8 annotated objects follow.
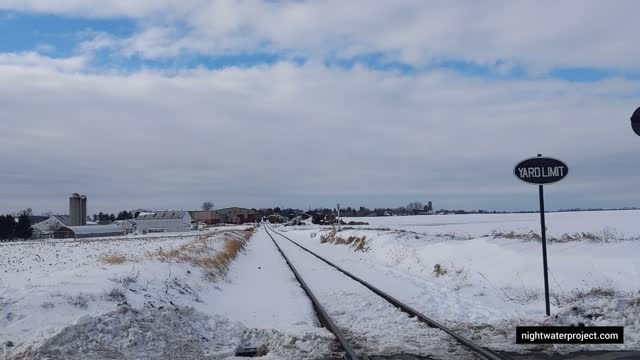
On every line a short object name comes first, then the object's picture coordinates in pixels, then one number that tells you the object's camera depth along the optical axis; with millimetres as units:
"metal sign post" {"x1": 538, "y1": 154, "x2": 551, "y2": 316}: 10970
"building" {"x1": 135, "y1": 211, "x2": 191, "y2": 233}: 158875
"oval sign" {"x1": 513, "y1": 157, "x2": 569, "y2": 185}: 11609
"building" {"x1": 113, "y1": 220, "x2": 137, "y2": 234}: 160300
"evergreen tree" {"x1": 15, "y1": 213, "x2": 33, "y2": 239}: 120125
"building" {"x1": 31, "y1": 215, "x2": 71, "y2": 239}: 141925
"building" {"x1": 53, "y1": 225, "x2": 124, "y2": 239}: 135000
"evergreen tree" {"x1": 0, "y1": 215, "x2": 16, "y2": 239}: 114138
